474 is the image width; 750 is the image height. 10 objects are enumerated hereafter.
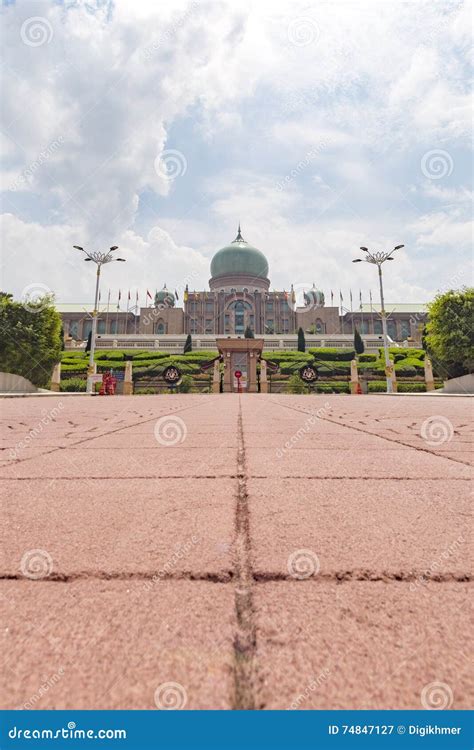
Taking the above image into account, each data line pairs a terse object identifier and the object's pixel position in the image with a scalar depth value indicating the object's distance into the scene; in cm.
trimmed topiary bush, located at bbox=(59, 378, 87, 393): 2747
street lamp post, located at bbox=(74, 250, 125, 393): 2416
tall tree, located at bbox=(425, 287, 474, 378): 2120
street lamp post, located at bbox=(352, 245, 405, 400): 2494
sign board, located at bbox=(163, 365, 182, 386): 2881
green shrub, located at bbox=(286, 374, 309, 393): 2702
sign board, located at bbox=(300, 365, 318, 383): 3047
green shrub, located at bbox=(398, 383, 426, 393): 2759
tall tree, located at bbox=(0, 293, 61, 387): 2111
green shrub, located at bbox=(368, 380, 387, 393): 2848
